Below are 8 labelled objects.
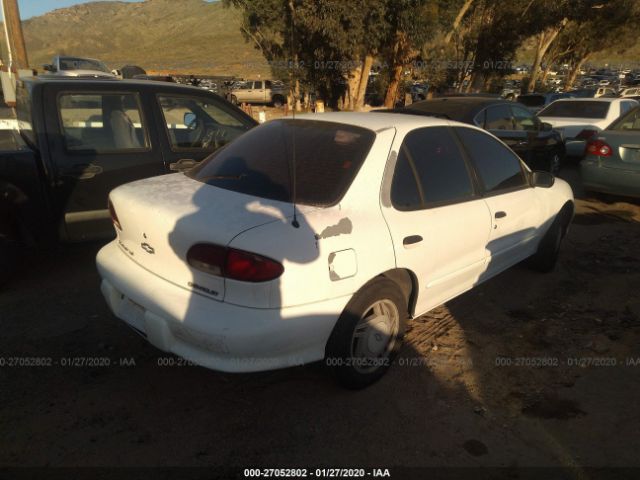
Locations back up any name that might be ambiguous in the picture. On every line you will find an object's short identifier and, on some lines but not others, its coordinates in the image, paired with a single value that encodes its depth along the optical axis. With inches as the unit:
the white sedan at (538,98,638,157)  383.2
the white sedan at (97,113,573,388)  90.3
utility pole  481.7
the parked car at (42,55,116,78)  669.1
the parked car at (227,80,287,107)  1160.4
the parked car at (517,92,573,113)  657.0
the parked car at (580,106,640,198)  253.6
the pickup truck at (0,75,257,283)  156.4
